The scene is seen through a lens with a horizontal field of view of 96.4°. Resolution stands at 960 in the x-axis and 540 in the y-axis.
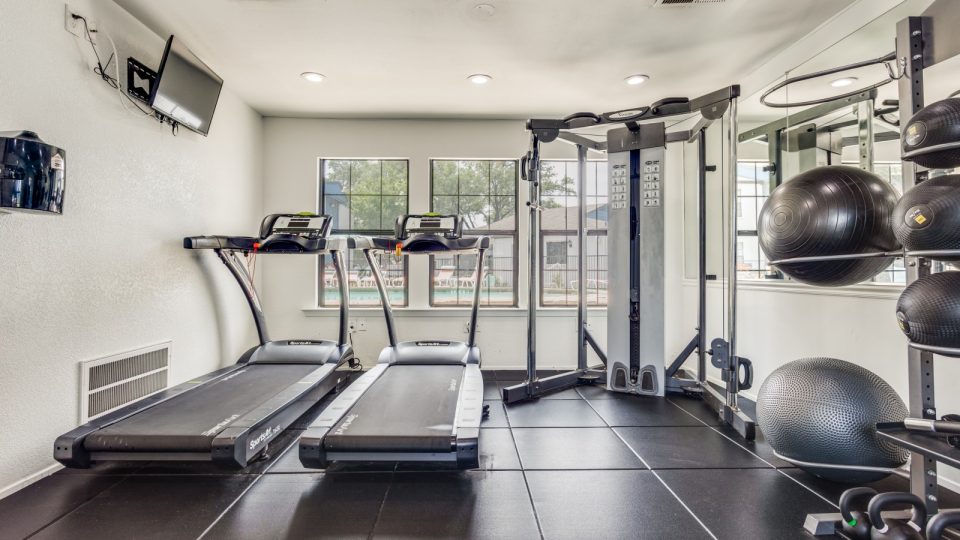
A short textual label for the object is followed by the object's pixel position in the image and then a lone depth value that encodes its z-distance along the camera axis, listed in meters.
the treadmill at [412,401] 2.21
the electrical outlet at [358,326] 4.62
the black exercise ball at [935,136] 1.43
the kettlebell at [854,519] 1.69
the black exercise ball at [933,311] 1.40
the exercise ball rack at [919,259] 1.62
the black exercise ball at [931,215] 1.38
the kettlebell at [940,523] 1.46
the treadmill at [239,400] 2.16
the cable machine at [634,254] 3.57
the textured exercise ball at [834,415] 1.92
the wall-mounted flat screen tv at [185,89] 2.80
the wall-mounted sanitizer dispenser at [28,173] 1.72
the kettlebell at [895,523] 1.58
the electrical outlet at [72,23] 2.35
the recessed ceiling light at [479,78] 3.62
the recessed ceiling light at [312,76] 3.58
